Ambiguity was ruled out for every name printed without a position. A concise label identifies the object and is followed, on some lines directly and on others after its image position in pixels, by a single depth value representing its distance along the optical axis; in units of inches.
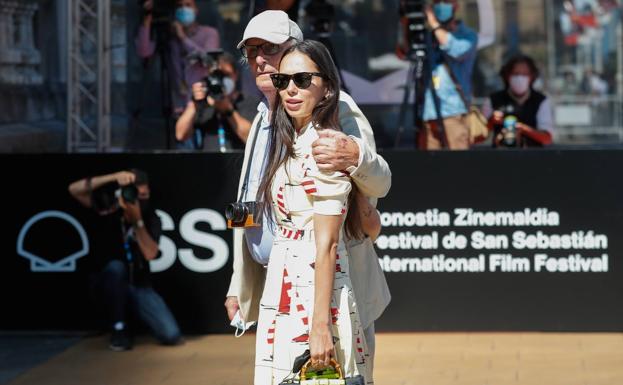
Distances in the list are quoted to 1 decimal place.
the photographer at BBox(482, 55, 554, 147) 398.3
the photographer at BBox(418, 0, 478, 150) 412.2
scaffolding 411.5
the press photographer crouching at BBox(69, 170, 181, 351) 321.1
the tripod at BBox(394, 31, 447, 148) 411.1
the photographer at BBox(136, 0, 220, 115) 432.5
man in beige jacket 179.2
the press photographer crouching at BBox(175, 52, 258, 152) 354.6
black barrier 323.0
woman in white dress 159.8
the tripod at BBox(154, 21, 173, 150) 430.3
